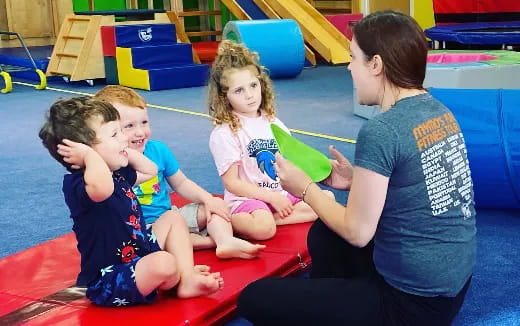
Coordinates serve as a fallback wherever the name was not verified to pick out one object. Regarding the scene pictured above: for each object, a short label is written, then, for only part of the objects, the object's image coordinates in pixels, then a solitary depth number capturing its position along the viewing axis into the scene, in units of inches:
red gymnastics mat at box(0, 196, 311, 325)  78.9
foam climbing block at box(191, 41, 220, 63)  366.0
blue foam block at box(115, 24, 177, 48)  308.2
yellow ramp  370.6
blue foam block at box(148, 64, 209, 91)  300.7
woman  64.8
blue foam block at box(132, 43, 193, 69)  304.1
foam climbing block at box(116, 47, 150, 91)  302.0
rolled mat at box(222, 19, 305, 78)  308.0
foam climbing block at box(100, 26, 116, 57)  306.3
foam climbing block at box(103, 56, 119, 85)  315.3
